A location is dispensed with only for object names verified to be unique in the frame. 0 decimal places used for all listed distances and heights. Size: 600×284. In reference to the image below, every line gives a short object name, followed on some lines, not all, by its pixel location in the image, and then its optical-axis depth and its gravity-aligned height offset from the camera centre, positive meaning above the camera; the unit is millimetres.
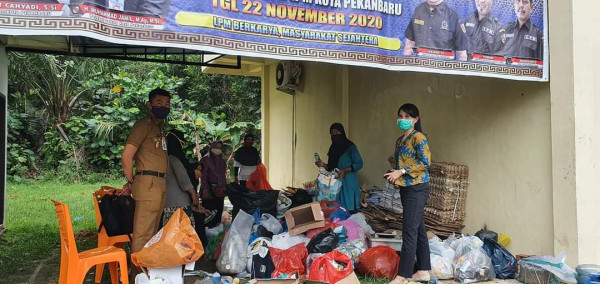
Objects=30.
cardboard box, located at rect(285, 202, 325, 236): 5469 -794
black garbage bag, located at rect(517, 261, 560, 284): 4680 -1228
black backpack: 4598 -618
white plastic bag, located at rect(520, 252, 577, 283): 4625 -1128
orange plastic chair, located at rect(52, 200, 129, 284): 3656 -836
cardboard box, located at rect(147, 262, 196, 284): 3895 -1008
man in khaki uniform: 4207 -181
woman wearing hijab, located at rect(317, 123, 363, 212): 6786 -229
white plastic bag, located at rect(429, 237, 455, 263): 5074 -1058
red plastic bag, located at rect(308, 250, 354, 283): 4246 -1054
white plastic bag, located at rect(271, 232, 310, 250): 5210 -993
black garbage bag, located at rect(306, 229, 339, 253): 5051 -977
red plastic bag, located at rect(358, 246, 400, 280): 4852 -1144
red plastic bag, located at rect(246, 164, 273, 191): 7922 -495
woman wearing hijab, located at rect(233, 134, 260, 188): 8258 -146
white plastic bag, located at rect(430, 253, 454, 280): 4895 -1204
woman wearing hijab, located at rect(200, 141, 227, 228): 6785 -429
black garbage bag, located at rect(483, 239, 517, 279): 4988 -1158
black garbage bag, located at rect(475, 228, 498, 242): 5500 -969
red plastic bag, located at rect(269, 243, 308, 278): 4715 -1095
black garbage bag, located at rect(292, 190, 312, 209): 6961 -696
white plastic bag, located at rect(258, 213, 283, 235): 5664 -873
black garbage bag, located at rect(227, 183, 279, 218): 6188 -639
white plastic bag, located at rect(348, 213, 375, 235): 5829 -879
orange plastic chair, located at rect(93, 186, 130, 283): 4617 -873
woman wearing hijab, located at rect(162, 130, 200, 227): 4953 -379
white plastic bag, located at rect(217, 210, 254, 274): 4871 -1018
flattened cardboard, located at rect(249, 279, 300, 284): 4336 -1187
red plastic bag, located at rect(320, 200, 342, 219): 6129 -734
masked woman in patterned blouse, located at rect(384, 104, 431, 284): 4480 -310
